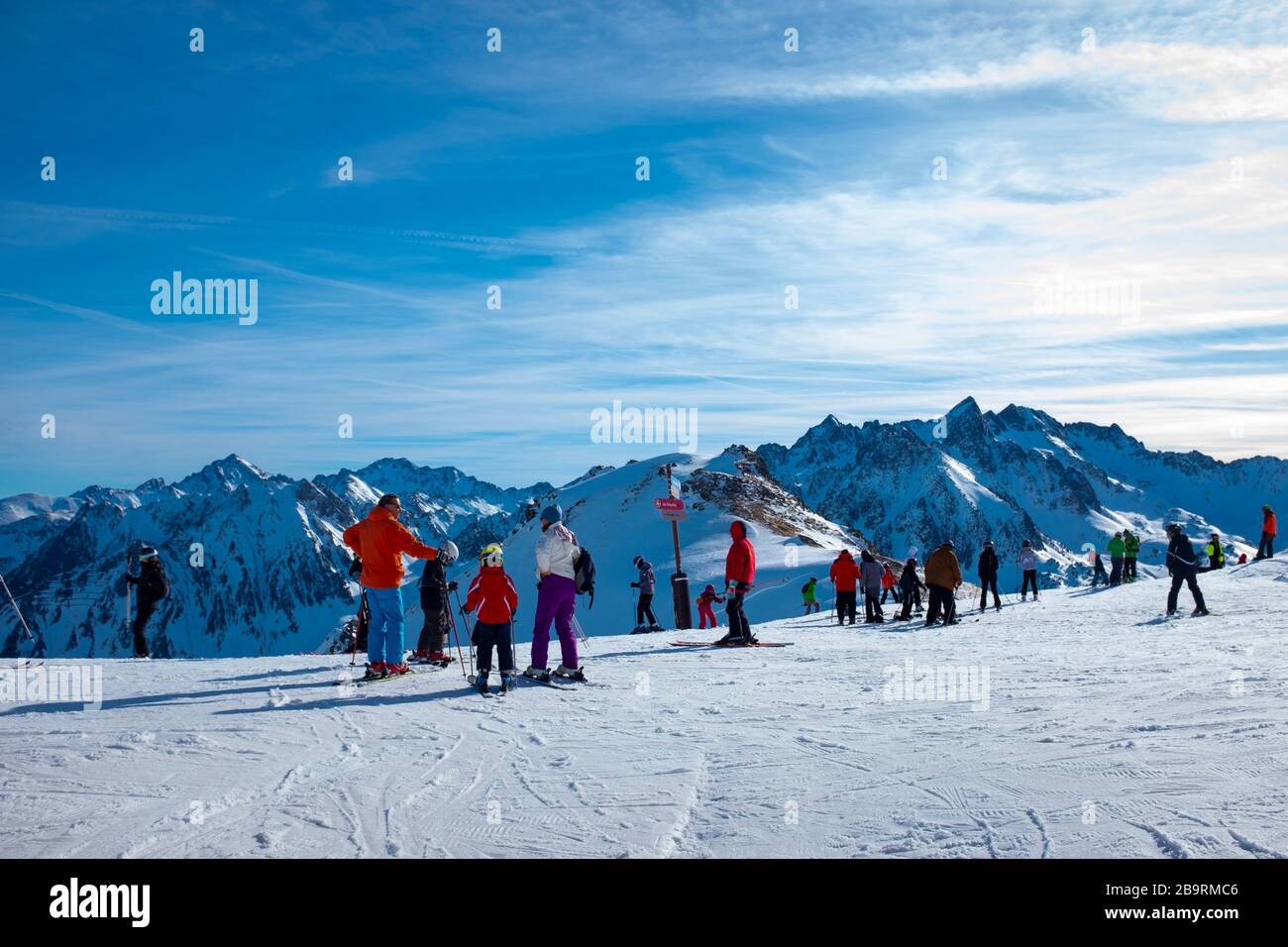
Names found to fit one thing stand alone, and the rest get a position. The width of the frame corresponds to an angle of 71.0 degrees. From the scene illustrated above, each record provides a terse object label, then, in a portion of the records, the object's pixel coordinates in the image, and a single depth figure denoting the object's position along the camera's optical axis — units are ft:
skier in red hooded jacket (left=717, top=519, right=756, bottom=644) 51.11
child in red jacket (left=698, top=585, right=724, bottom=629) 89.20
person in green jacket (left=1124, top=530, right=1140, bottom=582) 108.47
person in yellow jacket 123.75
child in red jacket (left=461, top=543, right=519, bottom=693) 34.81
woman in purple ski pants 36.37
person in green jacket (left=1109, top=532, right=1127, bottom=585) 104.53
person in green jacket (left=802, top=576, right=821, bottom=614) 103.70
